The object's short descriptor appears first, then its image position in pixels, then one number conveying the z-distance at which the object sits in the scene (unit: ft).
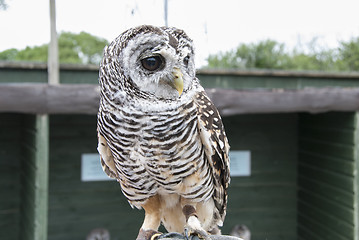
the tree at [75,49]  57.67
